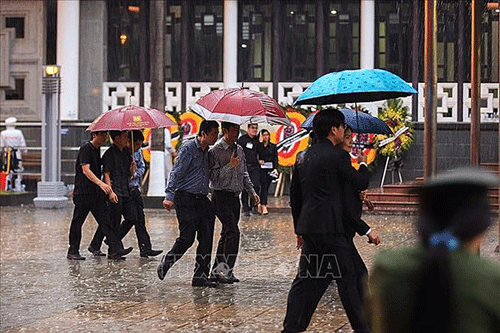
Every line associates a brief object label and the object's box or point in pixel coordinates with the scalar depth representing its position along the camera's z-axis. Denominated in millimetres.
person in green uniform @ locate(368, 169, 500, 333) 2914
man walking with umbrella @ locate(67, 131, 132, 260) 13039
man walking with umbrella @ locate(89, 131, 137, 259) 13109
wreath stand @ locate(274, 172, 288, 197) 26047
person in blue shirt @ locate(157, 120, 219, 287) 10648
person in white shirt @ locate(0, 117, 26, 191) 25828
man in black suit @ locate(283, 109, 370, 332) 7340
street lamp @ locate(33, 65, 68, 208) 22875
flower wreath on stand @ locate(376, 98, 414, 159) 25094
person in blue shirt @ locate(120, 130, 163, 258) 13453
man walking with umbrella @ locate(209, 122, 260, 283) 10734
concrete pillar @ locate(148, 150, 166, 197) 22859
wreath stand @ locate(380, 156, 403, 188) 25094
